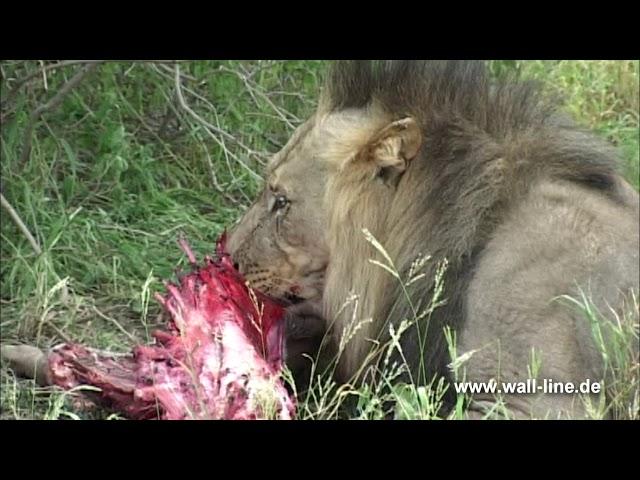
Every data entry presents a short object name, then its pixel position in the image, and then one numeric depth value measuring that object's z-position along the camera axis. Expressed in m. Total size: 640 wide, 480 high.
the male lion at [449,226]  7.93
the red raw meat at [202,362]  8.05
